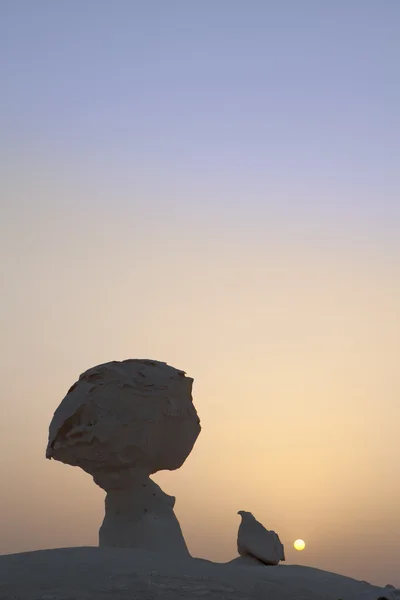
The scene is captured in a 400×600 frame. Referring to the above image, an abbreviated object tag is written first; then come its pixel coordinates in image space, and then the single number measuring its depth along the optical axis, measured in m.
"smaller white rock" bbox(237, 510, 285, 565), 14.42
